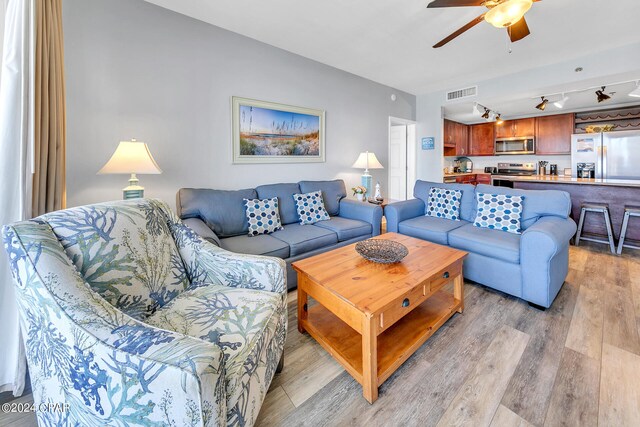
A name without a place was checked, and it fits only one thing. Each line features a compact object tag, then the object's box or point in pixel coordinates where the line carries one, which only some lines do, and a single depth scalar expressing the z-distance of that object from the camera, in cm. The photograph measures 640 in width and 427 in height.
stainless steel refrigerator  428
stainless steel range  634
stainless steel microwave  603
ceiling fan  172
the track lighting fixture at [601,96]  382
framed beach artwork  299
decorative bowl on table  180
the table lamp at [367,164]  392
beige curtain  138
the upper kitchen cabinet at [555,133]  553
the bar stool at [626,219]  322
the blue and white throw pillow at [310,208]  304
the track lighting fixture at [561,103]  413
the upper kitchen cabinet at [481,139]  671
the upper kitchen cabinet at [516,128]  603
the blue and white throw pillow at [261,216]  264
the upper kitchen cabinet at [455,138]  614
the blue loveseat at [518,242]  202
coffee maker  473
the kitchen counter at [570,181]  335
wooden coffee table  133
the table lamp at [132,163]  193
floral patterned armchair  75
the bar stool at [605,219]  333
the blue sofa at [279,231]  234
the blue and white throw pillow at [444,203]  309
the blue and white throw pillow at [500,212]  254
